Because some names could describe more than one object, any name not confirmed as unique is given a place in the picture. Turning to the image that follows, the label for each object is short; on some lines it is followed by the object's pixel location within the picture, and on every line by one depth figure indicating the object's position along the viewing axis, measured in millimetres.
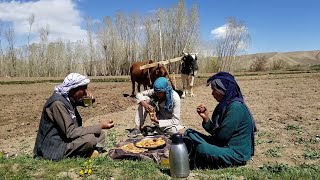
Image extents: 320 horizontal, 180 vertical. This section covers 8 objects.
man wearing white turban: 3003
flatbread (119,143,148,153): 3433
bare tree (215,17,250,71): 28089
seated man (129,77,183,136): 4039
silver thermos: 2560
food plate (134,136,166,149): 3455
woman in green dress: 2698
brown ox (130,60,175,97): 7480
